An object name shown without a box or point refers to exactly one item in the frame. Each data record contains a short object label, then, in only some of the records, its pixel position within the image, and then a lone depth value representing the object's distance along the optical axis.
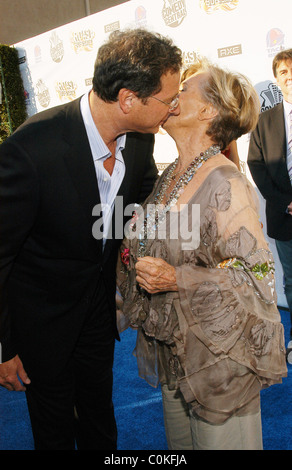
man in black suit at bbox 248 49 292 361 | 3.67
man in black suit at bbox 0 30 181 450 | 1.63
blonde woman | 1.57
